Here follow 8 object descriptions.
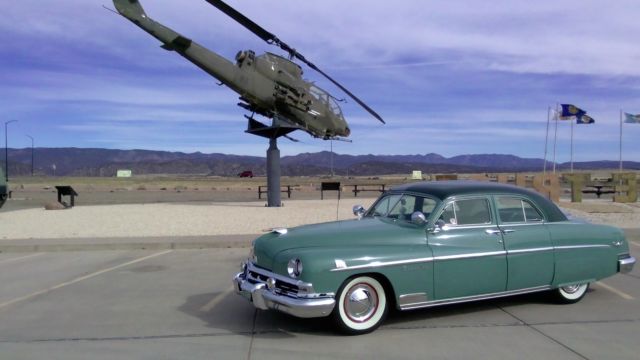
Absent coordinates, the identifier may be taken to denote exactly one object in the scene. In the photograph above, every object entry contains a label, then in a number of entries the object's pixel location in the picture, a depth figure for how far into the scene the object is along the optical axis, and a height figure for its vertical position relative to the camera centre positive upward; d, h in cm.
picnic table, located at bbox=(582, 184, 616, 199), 2941 -85
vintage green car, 564 -86
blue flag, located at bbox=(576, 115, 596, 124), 3533 +335
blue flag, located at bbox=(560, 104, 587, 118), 3384 +372
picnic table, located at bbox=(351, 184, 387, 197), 4908 -119
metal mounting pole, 2428 -12
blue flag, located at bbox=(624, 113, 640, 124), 4003 +386
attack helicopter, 2262 +370
